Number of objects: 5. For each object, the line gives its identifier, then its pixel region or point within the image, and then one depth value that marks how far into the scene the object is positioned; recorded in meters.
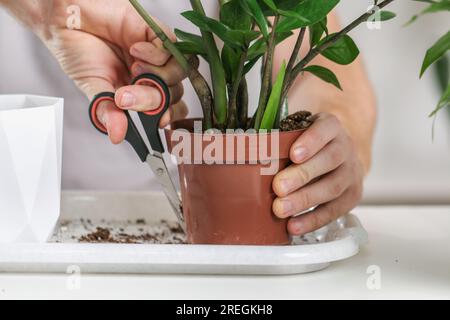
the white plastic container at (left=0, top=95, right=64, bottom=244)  0.97
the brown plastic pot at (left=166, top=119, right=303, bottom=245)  0.98
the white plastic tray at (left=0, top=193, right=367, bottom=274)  0.96
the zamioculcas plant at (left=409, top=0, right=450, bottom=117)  0.93
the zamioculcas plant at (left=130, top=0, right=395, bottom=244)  0.98
